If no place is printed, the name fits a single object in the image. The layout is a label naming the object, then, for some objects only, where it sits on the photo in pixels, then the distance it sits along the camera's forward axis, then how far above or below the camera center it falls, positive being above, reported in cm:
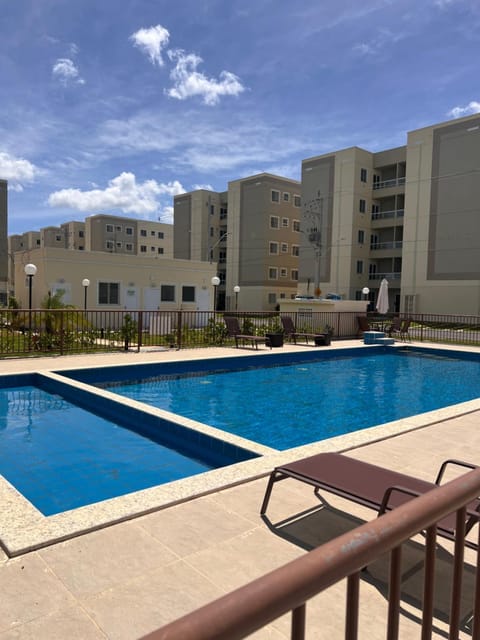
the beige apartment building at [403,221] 4031 +718
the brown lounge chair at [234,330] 1722 -143
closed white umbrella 2245 -34
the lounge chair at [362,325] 2242 -145
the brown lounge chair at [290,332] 1892 -159
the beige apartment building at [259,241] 5900 +647
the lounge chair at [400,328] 2158 -152
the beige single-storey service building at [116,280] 2452 +42
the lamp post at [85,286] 2392 +6
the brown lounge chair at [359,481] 314 -144
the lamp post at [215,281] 2122 +42
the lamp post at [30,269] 1780 +62
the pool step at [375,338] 1938 -178
